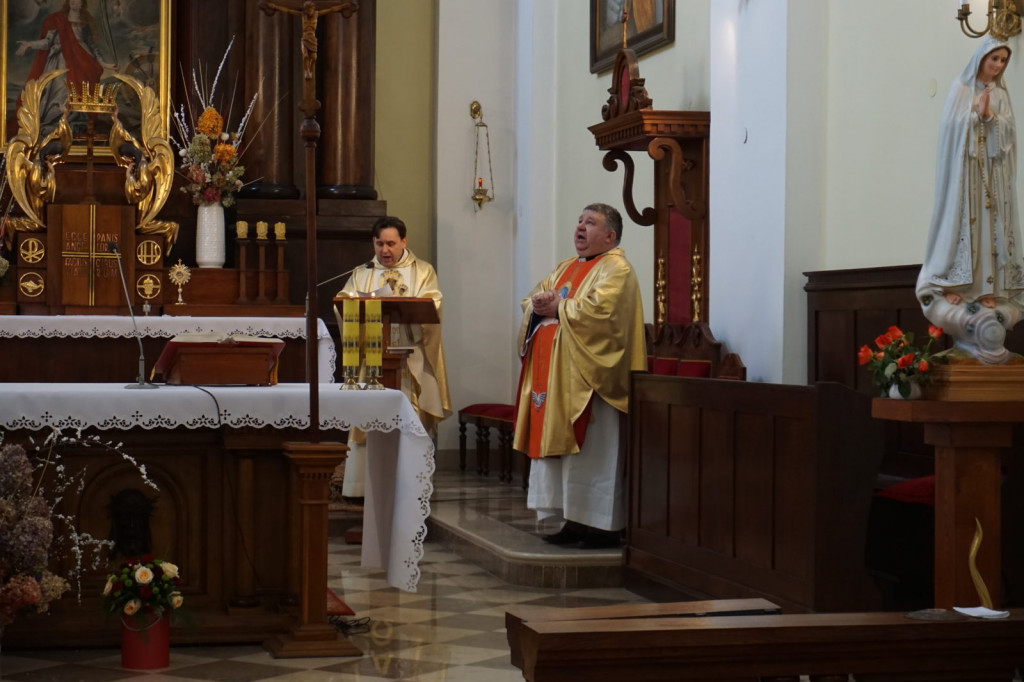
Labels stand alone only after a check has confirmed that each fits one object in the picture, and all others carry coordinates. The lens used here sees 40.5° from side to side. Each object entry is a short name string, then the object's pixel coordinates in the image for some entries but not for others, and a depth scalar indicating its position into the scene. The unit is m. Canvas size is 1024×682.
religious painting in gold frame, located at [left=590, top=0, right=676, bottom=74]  9.02
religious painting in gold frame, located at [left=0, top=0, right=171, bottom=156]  10.75
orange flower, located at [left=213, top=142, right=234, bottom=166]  9.81
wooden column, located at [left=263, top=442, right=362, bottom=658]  5.11
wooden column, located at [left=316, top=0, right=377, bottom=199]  10.85
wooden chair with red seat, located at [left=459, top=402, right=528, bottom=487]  10.28
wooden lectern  6.92
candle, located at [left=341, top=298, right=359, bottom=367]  5.92
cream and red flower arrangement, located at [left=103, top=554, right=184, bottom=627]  4.80
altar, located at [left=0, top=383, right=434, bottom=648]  5.20
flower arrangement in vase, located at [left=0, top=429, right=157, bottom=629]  3.97
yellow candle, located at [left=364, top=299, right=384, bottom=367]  5.89
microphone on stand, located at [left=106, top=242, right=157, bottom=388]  5.34
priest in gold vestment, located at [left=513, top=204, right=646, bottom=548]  7.04
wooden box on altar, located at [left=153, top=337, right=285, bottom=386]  5.38
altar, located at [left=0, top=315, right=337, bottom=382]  8.30
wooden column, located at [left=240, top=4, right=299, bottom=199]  10.83
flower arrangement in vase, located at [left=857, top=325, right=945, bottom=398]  4.25
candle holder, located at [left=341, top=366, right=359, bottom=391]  5.73
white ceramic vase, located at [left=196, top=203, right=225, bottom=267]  10.16
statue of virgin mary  4.36
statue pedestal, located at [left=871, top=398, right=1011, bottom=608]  4.12
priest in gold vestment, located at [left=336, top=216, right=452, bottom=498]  8.95
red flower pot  4.88
